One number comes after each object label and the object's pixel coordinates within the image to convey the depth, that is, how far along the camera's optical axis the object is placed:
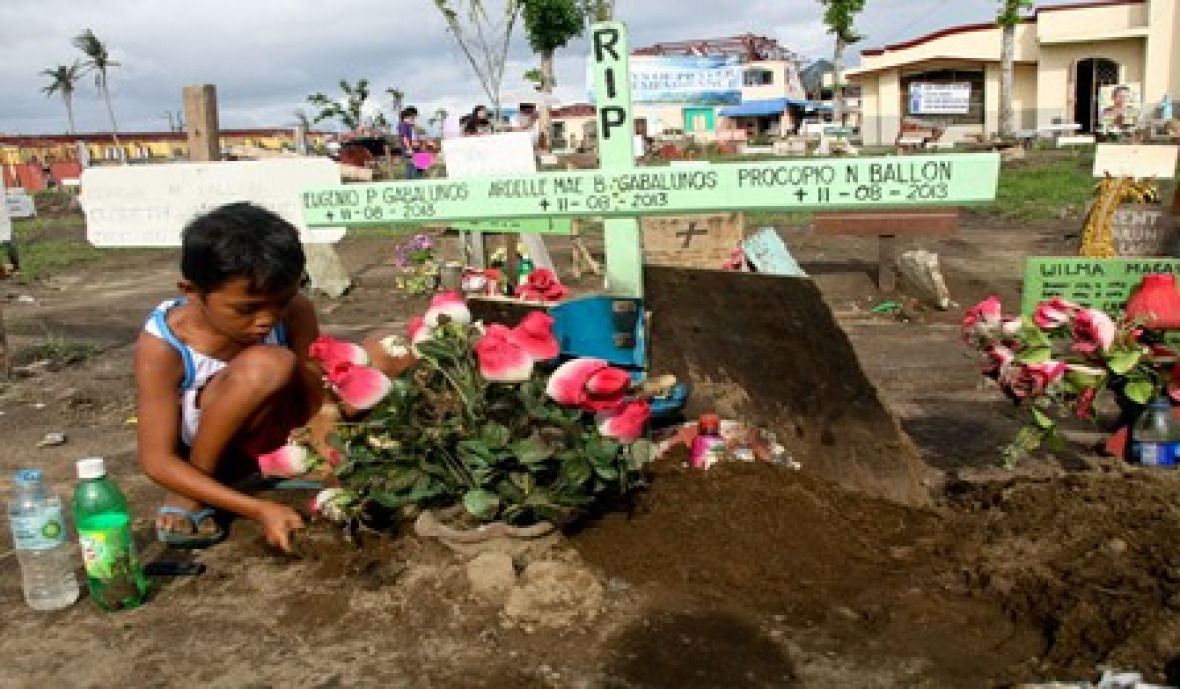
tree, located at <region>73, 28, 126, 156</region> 60.41
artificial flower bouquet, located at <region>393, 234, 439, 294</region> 9.22
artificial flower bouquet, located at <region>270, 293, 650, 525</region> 2.65
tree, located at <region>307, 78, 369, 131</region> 50.69
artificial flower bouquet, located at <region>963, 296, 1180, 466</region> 2.94
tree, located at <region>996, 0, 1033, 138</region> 28.69
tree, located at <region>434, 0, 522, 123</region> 23.41
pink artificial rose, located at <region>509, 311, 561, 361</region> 2.73
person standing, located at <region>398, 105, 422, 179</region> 16.48
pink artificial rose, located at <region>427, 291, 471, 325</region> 2.89
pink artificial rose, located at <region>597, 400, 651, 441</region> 2.70
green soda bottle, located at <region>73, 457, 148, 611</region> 2.59
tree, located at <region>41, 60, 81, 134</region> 70.56
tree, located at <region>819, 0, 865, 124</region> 37.09
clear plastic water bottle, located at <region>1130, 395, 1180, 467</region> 3.01
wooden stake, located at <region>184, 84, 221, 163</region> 5.25
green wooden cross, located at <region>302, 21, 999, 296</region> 2.77
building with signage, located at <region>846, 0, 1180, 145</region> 30.22
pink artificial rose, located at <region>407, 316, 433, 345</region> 2.88
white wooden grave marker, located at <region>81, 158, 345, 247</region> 4.32
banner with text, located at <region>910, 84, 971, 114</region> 36.53
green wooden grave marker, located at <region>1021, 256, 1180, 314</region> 3.16
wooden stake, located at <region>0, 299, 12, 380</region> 6.25
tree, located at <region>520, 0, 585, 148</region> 36.28
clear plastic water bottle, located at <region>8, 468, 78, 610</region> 2.63
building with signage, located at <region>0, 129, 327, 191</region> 38.59
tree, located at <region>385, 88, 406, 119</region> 59.82
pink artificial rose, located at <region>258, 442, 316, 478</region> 2.96
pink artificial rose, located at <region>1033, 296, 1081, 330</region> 3.04
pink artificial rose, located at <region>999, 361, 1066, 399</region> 2.91
